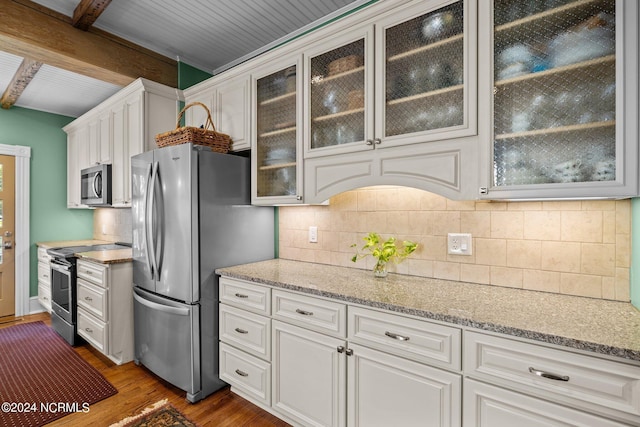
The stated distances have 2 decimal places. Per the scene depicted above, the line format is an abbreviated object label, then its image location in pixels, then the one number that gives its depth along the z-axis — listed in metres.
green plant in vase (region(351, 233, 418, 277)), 1.89
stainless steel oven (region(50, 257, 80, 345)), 3.05
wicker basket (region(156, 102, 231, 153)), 2.20
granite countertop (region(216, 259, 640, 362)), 1.04
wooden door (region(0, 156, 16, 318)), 3.89
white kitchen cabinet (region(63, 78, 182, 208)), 2.99
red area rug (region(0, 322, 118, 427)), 2.07
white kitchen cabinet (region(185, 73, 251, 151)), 2.43
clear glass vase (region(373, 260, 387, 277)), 1.92
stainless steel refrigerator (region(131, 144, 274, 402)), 2.12
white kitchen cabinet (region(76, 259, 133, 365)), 2.60
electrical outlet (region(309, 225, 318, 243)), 2.43
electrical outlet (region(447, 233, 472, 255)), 1.77
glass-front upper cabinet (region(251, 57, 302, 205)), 2.17
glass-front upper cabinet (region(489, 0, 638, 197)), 1.17
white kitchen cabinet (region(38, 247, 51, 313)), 3.73
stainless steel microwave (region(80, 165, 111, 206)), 3.44
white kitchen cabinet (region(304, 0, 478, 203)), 1.51
